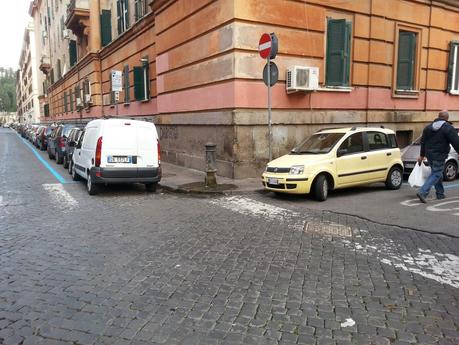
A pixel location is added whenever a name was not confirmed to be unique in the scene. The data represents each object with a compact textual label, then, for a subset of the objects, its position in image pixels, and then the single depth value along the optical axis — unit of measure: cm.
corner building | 1123
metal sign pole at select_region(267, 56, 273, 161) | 998
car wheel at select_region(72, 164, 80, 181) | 1190
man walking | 818
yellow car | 859
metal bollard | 1011
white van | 931
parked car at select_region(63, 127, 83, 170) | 1356
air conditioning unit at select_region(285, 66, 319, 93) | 1158
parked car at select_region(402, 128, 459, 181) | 1125
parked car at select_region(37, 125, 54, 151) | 2424
